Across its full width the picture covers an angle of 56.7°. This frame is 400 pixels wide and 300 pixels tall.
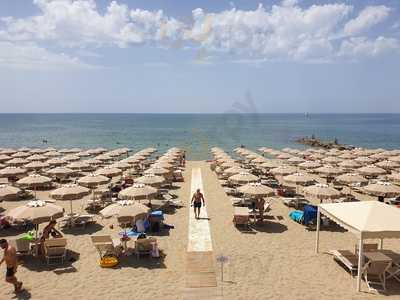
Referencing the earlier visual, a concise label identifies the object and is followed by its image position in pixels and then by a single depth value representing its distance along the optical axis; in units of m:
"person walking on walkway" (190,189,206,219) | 14.48
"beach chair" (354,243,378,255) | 9.95
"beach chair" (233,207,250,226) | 13.09
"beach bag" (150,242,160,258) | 10.46
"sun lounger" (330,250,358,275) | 9.34
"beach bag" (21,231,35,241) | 10.68
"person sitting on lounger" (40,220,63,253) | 10.29
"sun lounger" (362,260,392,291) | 8.83
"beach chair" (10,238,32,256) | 10.25
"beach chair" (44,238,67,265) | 10.04
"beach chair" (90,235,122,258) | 10.16
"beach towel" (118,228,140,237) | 11.82
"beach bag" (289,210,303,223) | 14.10
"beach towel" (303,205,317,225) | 13.61
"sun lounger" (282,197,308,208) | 16.66
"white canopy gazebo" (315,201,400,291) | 8.52
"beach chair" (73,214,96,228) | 13.36
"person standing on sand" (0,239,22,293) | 8.23
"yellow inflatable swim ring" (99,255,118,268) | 9.77
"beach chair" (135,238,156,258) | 10.44
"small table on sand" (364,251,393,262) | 8.84
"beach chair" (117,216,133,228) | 10.95
